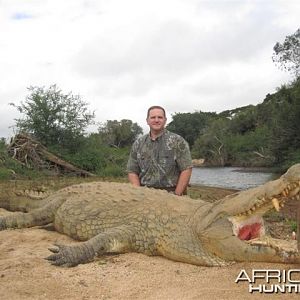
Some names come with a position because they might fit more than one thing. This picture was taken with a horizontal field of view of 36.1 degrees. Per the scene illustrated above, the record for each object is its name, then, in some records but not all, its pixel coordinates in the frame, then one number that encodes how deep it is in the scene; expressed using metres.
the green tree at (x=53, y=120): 21.00
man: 6.73
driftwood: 18.14
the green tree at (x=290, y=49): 38.38
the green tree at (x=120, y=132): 53.56
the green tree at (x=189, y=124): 77.06
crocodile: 3.77
